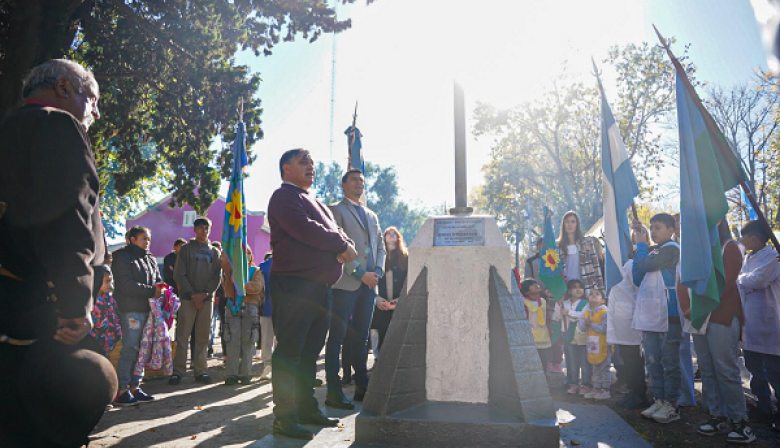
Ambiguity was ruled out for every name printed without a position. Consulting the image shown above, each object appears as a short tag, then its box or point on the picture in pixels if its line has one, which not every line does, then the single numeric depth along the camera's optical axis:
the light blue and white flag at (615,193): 5.78
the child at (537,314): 7.39
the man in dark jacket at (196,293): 7.29
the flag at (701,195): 4.55
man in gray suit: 5.09
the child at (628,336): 5.63
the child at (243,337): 6.92
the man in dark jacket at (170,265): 8.98
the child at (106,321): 5.05
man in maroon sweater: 3.97
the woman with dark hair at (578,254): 7.54
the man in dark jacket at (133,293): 5.78
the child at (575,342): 6.55
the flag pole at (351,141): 9.35
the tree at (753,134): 22.91
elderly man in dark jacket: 1.91
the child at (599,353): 6.38
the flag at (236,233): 7.25
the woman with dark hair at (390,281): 7.39
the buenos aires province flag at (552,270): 7.79
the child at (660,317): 5.08
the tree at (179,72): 10.89
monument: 3.88
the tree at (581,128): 22.62
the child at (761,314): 4.71
